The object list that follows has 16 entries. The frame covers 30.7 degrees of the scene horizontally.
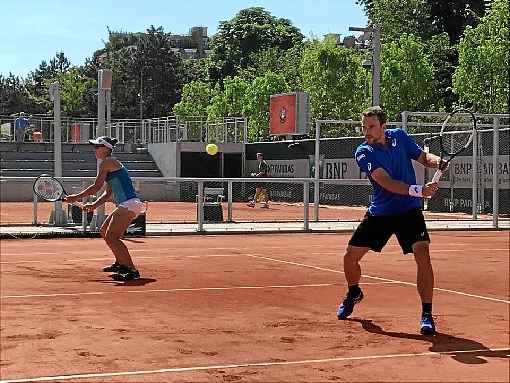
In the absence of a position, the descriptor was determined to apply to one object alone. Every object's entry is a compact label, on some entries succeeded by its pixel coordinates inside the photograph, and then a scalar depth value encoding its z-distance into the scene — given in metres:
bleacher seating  40.88
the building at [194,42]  141.50
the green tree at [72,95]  81.38
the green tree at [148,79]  86.75
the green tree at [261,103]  50.09
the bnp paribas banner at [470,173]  24.67
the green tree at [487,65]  33.91
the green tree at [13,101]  86.75
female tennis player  11.42
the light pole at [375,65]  21.61
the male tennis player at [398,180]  7.75
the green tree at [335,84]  43.62
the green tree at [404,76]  41.03
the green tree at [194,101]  64.81
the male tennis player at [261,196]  25.95
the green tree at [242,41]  86.06
